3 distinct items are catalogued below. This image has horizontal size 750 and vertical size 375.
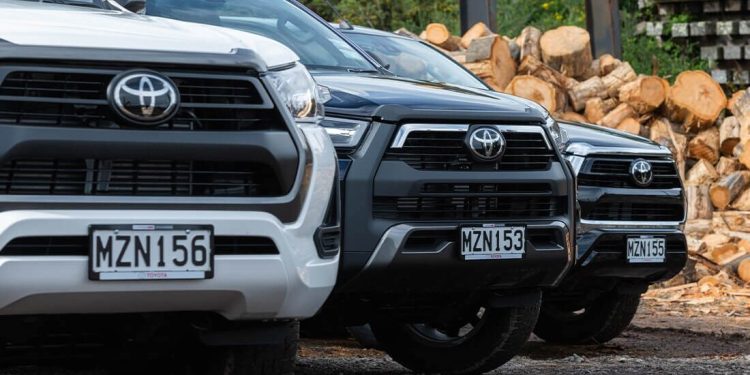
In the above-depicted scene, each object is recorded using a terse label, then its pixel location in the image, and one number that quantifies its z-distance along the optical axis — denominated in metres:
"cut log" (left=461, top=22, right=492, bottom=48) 12.89
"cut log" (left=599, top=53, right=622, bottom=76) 12.77
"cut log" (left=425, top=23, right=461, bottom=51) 12.92
